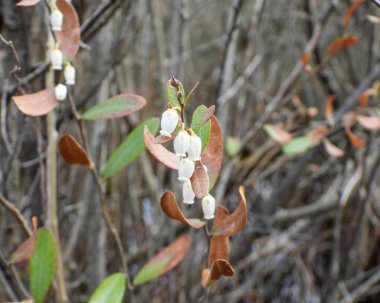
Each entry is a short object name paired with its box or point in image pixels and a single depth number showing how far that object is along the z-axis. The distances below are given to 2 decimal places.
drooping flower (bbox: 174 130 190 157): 0.20
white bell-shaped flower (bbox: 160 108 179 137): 0.20
